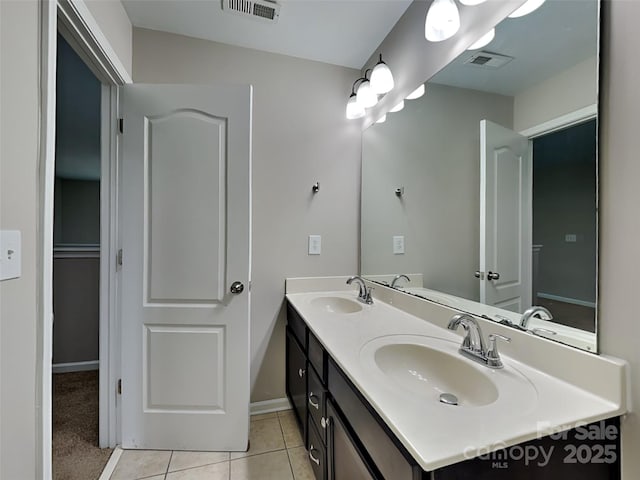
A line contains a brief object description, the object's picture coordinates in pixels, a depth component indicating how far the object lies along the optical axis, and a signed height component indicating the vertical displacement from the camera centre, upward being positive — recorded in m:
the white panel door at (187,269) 1.64 -0.17
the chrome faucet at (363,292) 1.87 -0.34
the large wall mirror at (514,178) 0.88 +0.25
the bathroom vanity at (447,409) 0.64 -0.42
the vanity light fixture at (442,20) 1.26 +0.95
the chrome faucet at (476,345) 0.96 -0.36
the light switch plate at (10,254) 0.74 -0.05
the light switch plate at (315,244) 2.11 -0.03
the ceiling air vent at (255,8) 1.63 +1.29
